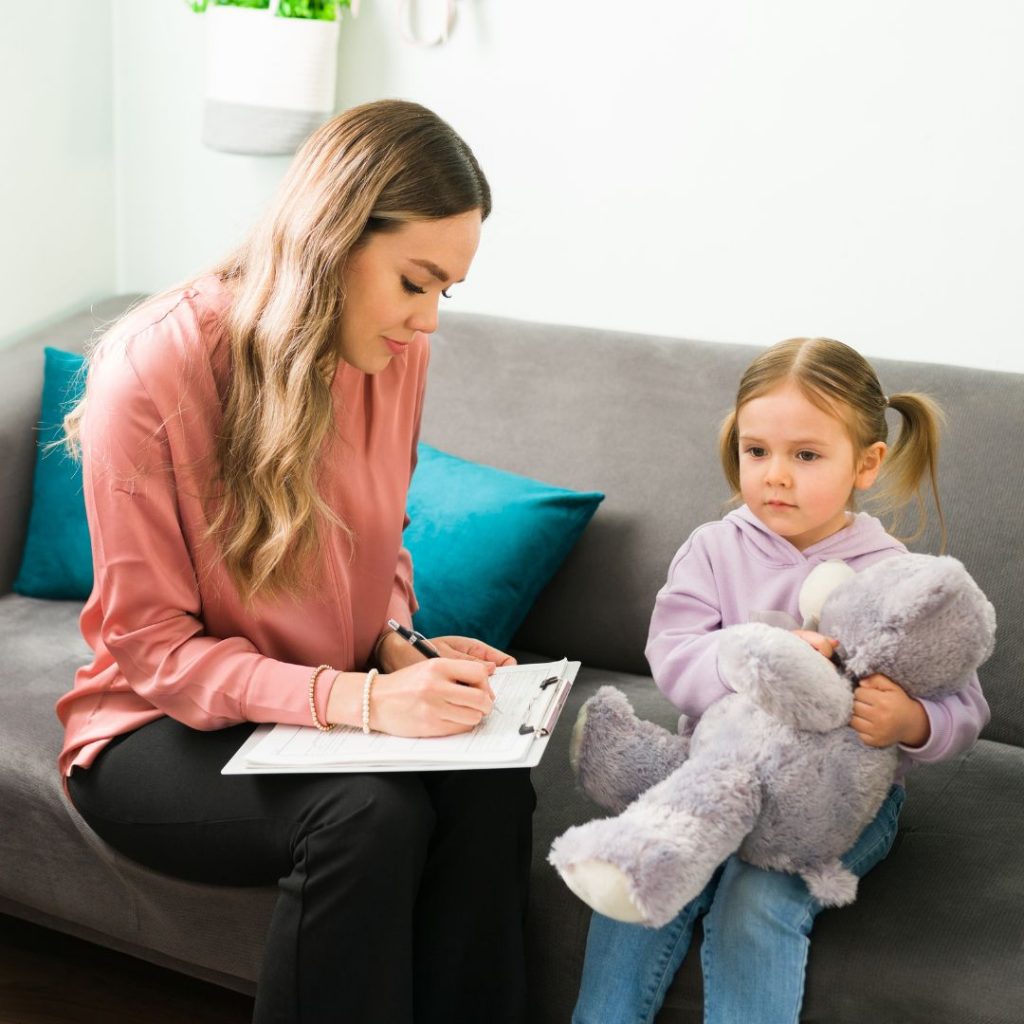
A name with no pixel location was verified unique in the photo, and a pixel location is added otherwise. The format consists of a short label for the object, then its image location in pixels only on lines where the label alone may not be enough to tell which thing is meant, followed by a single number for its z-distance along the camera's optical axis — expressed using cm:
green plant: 234
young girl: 138
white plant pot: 235
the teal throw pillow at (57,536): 217
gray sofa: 139
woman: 139
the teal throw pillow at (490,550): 197
